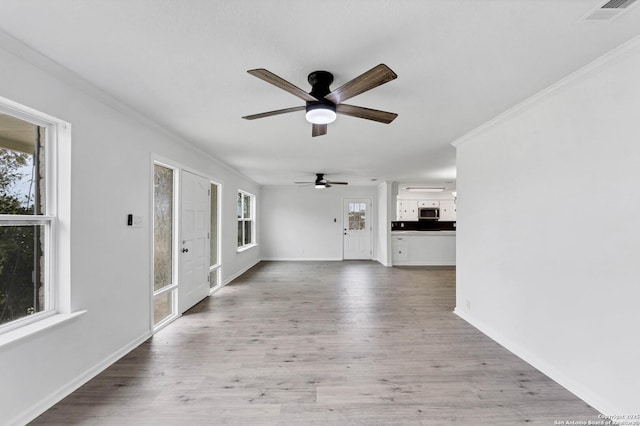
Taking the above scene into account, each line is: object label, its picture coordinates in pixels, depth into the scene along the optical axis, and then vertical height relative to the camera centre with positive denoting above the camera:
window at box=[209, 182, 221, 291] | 5.12 -0.46
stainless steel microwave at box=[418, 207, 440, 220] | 9.08 +0.00
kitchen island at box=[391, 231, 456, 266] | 7.55 -0.94
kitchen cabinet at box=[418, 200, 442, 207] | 9.14 +0.33
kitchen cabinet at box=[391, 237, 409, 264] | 7.57 -1.02
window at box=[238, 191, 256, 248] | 6.94 -0.15
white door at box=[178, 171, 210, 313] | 3.79 -0.40
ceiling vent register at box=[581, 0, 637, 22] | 1.35 +1.02
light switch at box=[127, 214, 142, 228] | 2.73 -0.07
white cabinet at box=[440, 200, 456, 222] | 9.17 +0.09
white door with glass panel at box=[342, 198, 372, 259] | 8.55 -0.46
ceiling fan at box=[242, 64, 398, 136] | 1.58 +0.78
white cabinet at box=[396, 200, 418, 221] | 9.17 +0.15
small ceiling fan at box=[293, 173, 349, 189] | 6.32 +0.73
